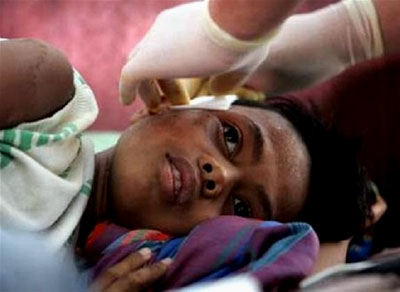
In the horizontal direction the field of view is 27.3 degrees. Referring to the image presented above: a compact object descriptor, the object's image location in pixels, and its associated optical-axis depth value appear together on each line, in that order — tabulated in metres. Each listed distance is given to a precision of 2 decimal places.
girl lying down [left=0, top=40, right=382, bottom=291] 0.87
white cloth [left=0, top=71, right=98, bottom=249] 0.91
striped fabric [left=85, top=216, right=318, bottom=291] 0.78
